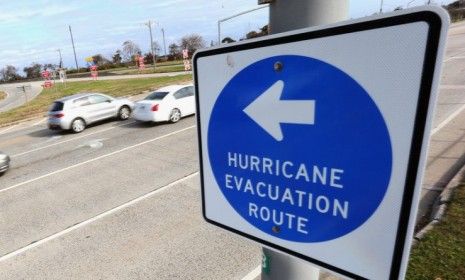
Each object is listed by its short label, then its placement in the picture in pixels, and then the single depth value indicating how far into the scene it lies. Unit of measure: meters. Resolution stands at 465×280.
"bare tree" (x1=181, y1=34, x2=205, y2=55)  70.44
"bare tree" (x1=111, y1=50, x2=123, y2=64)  84.38
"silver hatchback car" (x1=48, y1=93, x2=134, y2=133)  15.56
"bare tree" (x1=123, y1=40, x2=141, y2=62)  82.12
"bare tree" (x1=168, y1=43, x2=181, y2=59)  73.25
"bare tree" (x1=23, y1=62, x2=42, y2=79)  93.36
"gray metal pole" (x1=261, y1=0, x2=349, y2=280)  0.96
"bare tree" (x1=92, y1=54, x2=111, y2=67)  85.01
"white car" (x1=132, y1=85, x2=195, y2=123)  14.97
